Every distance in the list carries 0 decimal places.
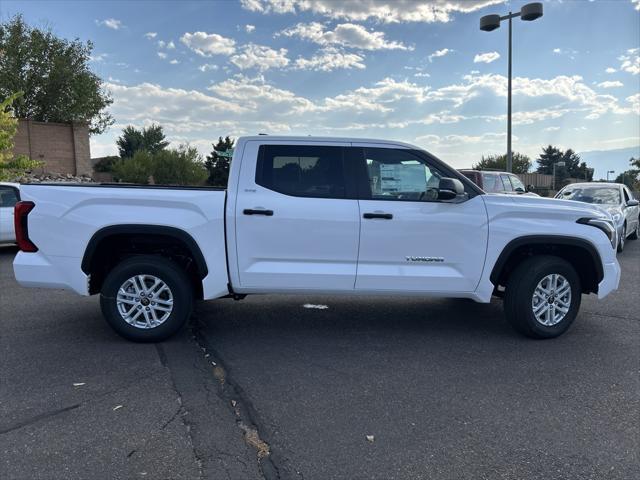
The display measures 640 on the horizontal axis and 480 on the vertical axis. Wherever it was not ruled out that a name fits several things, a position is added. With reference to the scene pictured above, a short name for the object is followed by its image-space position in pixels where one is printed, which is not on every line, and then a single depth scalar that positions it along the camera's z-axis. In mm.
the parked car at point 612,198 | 11680
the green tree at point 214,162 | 51619
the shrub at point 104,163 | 56391
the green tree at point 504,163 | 49781
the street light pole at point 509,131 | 16506
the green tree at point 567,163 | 88688
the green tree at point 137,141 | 67188
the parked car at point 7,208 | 10352
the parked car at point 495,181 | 13438
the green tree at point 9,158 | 16656
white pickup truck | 4754
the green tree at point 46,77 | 30578
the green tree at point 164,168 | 44781
